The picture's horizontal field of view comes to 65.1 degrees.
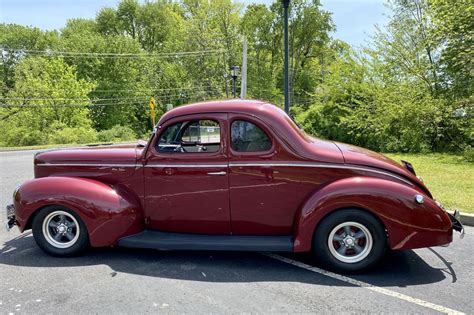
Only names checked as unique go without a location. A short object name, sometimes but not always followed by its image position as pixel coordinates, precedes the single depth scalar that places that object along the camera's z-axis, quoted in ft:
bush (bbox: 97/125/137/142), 112.68
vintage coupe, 13.42
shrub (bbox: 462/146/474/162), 39.83
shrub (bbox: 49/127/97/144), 97.94
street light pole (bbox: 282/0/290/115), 27.23
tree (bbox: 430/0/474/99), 43.04
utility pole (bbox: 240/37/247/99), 87.25
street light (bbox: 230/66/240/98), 72.17
